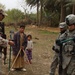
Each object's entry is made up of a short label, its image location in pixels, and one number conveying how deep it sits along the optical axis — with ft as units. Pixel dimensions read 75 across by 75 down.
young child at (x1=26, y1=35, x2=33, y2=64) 17.85
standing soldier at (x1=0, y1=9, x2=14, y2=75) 9.86
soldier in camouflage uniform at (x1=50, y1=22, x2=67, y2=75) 11.95
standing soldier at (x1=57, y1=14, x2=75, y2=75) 9.82
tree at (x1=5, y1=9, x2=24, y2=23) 75.18
